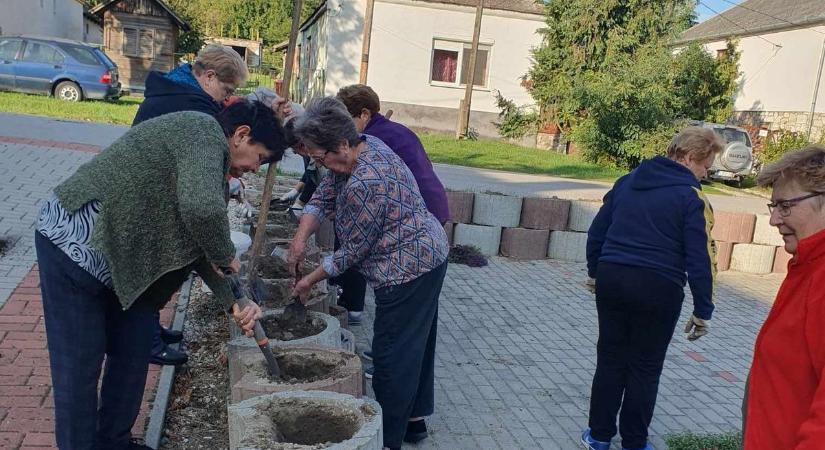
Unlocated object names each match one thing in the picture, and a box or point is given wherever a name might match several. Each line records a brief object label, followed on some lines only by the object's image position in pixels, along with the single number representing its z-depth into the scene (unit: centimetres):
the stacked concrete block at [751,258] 862
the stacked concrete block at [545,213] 813
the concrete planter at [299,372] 298
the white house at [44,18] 2592
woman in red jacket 175
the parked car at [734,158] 1758
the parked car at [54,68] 1769
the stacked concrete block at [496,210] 805
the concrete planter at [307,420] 258
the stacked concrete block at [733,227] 847
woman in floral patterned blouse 295
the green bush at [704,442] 379
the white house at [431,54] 2109
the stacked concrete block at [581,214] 816
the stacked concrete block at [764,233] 859
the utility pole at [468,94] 1984
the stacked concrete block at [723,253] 859
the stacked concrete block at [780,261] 875
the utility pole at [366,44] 1962
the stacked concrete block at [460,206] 802
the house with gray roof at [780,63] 1972
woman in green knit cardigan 228
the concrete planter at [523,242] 823
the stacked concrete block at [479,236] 812
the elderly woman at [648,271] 335
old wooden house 2727
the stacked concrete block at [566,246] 834
